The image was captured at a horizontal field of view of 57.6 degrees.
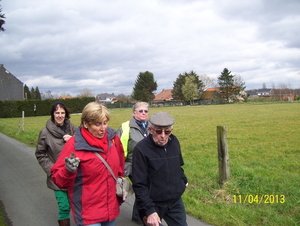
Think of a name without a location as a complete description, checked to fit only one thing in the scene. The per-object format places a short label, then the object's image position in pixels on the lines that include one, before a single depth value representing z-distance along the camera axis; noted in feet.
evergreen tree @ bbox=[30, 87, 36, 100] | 317.97
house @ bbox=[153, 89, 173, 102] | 403.42
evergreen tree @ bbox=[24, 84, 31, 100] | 324.80
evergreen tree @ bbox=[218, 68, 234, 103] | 275.18
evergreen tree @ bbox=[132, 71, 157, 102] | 296.30
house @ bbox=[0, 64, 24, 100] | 184.75
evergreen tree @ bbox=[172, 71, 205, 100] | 306.90
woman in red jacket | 8.13
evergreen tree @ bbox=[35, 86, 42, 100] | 327.86
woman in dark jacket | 11.81
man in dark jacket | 8.74
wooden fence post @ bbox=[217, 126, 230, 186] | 17.95
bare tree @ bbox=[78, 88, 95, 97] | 311.64
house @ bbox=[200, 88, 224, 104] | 296.30
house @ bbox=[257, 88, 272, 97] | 491.55
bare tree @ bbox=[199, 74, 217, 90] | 325.42
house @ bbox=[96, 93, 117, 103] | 523.17
